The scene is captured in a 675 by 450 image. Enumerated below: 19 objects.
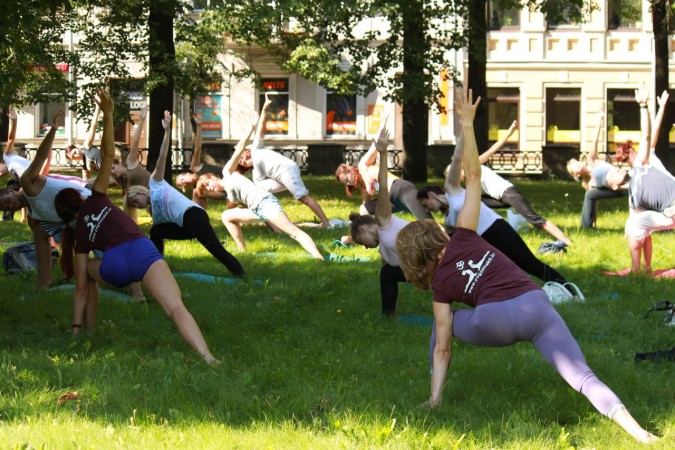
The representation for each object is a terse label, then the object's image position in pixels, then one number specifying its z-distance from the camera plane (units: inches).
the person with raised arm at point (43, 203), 361.1
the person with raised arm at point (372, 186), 491.2
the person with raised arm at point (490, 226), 390.6
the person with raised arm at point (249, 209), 490.3
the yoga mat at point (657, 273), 448.5
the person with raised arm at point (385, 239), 346.6
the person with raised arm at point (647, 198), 445.4
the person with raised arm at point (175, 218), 422.6
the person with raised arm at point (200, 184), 507.2
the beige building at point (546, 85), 1528.1
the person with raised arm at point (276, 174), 619.8
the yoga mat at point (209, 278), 421.1
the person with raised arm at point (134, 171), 497.5
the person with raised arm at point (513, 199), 534.3
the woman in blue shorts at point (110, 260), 291.6
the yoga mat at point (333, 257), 490.2
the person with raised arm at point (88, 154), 652.7
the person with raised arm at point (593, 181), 610.9
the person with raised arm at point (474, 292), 223.6
